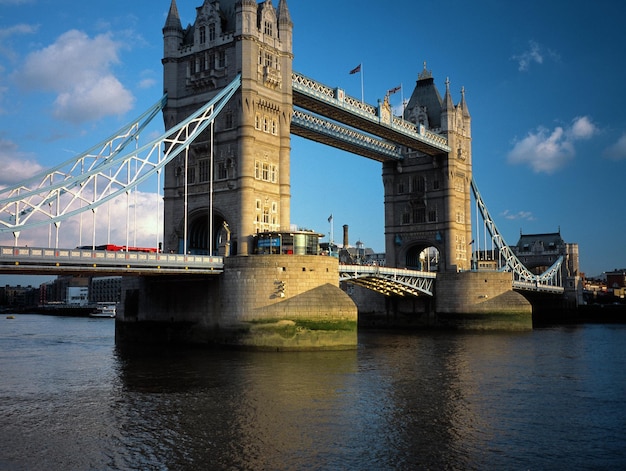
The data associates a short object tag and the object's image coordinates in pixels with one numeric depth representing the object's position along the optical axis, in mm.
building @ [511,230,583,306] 113188
